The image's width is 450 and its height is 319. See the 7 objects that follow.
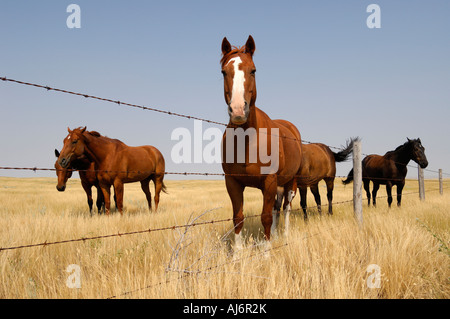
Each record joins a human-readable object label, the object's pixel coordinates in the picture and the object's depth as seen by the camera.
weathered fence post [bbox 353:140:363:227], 5.52
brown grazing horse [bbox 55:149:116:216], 7.62
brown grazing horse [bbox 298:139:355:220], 7.18
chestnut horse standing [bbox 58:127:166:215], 6.88
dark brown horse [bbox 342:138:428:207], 10.21
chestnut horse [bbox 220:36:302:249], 3.39
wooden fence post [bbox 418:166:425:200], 11.02
